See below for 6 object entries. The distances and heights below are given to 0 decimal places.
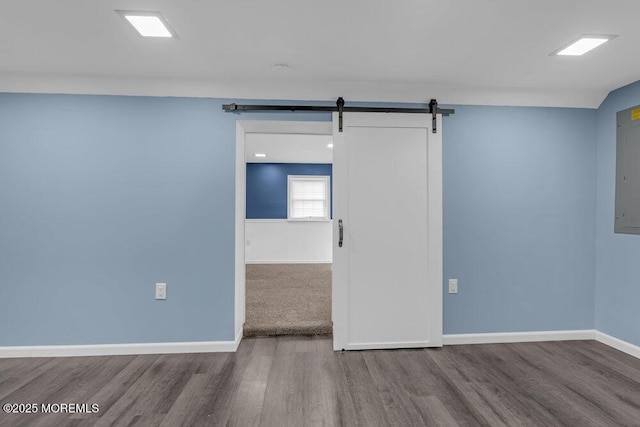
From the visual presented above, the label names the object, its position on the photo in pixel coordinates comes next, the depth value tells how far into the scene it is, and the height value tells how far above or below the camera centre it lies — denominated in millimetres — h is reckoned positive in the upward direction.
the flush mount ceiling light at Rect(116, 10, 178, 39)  1870 +1063
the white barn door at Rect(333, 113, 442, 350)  2871 -177
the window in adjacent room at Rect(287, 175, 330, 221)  7473 +296
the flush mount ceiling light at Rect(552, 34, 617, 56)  2064 +1064
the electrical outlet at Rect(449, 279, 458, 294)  2988 -649
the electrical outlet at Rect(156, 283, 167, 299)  2803 -663
